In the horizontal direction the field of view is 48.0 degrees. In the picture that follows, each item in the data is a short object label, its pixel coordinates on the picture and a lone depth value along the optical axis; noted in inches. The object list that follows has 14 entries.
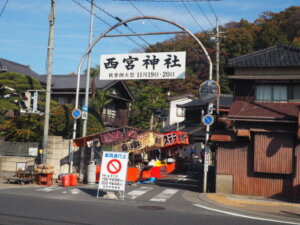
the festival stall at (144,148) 758.5
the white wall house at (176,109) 2068.2
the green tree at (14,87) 909.2
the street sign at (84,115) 787.4
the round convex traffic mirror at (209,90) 668.1
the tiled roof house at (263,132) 624.4
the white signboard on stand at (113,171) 547.5
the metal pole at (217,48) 1139.0
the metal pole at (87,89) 795.2
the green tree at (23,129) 888.9
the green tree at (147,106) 1684.3
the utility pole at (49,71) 755.4
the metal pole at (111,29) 665.0
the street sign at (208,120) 668.7
